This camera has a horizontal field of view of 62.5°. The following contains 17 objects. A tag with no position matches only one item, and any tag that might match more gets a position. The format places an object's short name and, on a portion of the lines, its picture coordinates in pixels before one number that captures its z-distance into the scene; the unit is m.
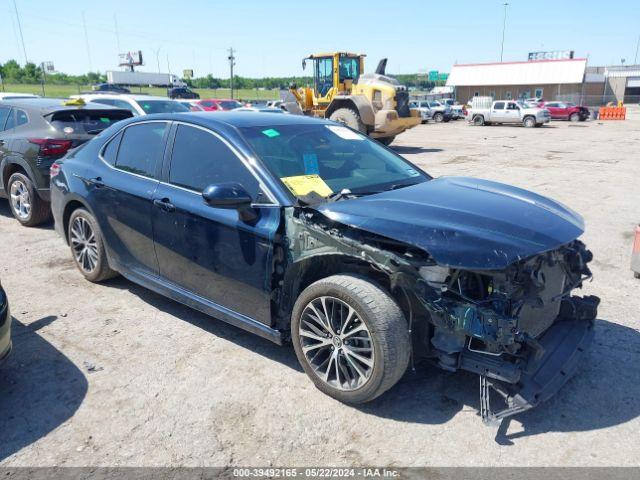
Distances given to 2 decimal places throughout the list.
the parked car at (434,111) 39.75
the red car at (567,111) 37.53
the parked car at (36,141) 6.82
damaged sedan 2.92
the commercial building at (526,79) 55.84
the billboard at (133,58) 93.94
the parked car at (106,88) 39.70
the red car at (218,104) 22.36
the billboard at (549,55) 77.07
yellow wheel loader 16.61
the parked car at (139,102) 11.91
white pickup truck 31.56
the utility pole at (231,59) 49.69
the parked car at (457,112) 41.47
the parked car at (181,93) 37.88
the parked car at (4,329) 3.25
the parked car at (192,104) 18.89
